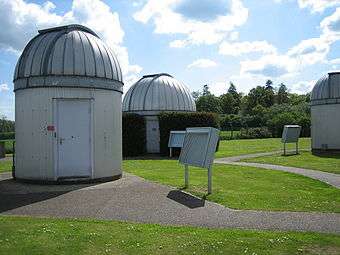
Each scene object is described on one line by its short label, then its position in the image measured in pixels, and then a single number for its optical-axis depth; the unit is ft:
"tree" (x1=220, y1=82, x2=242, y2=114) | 336.90
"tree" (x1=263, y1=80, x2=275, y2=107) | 342.85
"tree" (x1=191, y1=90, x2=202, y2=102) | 362.68
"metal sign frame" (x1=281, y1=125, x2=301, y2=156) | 86.05
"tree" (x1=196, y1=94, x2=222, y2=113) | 302.25
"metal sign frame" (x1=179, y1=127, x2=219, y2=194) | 36.70
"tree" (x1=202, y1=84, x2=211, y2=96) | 393.41
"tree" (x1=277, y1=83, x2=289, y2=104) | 358.64
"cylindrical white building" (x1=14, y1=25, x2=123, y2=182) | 43.27
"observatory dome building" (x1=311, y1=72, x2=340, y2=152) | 88.12
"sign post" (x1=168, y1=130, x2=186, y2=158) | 83.05
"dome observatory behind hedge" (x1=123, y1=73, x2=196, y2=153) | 94.68
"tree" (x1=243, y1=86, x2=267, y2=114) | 333.42
